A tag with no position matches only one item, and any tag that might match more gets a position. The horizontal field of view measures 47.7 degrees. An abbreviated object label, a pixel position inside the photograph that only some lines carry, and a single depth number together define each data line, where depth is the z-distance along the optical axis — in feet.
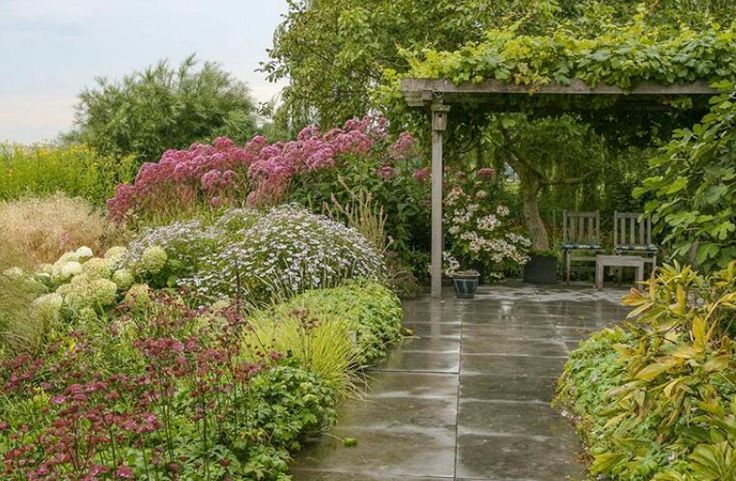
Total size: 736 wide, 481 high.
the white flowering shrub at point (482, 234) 31.99
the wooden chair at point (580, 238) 33.37
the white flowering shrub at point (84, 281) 19.62
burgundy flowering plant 9.45
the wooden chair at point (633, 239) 33.03
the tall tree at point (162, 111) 62.03
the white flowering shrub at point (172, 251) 23.27
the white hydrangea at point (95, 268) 22.24
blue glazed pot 28.48
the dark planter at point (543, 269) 33.30
